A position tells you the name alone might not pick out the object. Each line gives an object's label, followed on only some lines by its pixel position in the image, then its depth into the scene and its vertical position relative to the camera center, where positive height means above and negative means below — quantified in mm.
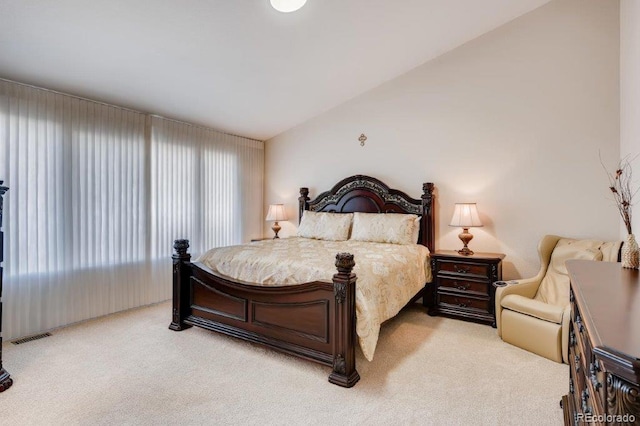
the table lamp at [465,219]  3674 -59
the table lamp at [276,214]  5262 -9
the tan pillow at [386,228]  3934 -178
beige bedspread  2357 -469
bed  2264 -792
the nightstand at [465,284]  3457 -770
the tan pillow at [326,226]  4336 -166
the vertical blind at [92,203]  3014 +118
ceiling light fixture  2682 +1725
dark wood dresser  668 -297
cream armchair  2598 -768
